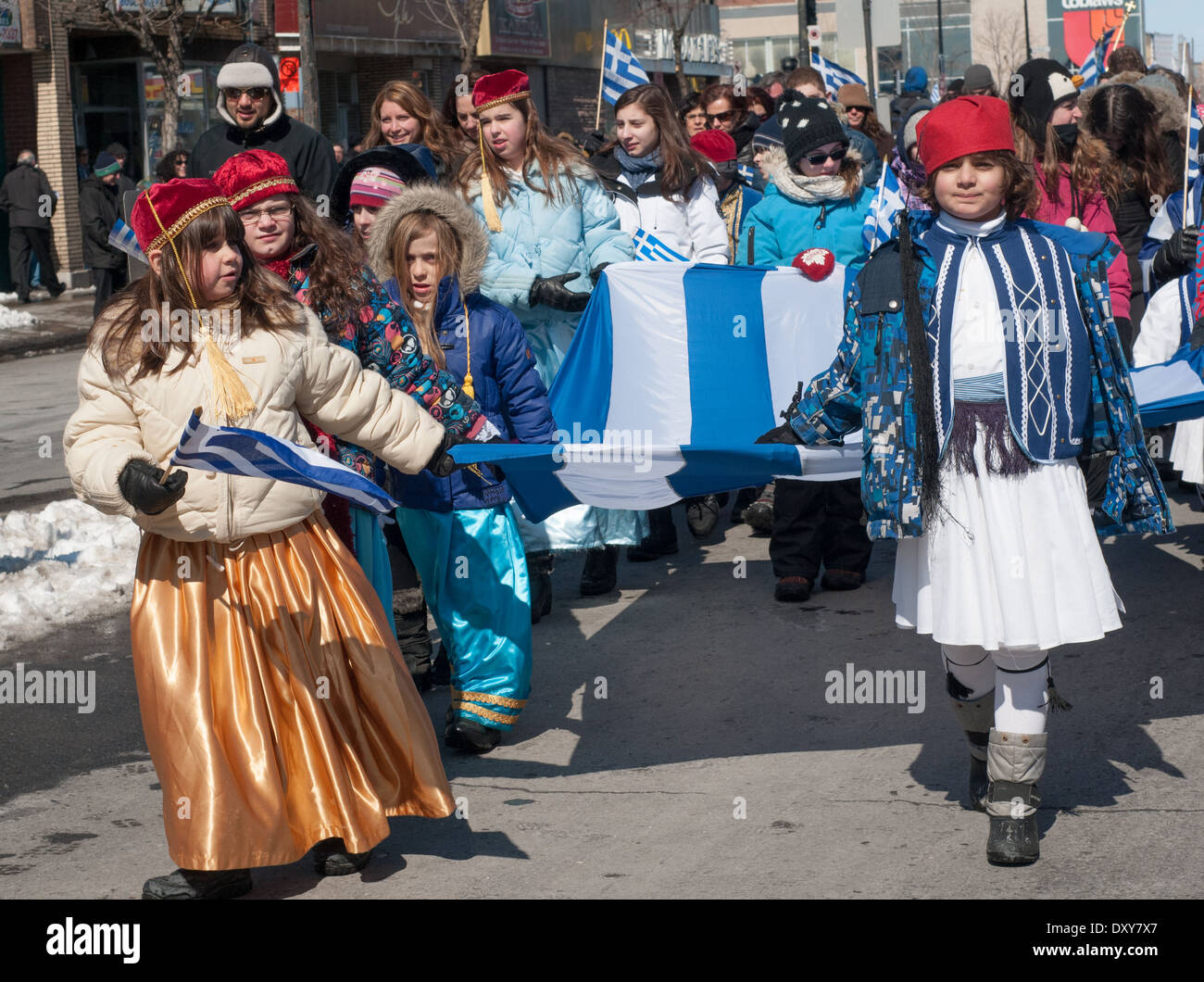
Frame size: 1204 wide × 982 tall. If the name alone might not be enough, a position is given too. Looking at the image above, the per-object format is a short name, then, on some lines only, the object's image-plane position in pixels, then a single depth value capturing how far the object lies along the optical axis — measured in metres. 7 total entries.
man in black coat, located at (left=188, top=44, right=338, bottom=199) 7.17
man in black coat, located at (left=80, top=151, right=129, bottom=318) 18.48
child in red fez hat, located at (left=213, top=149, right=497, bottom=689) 4.60
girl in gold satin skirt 3.95
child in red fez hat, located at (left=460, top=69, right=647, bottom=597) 6.92
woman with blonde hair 7.19
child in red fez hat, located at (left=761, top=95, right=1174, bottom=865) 4.06
